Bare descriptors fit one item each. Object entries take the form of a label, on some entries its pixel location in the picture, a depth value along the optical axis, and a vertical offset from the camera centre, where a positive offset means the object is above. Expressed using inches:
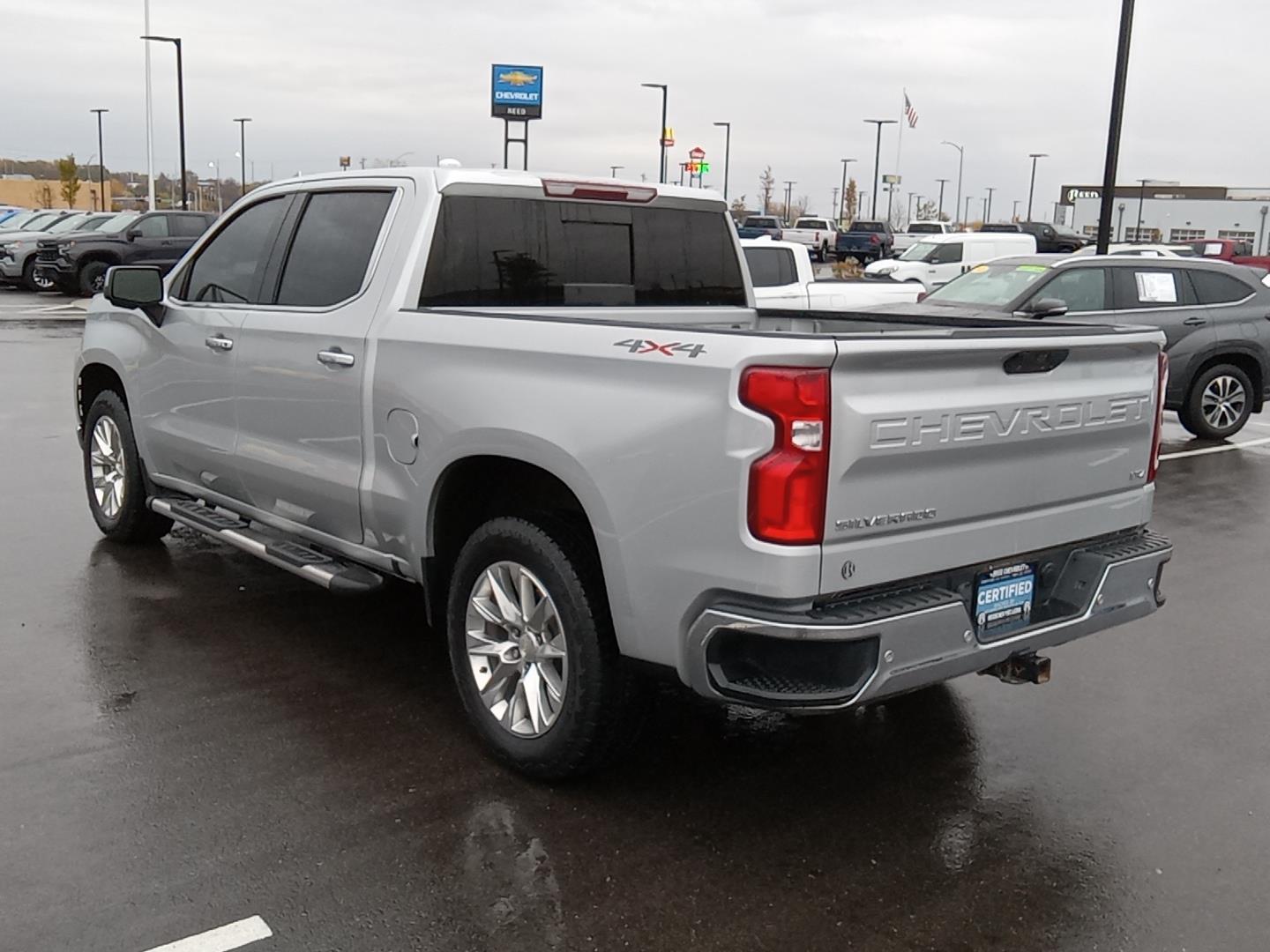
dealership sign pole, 2215.8 +264.7
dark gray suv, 467.5 -17.3
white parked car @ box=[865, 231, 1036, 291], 1083.9 +5.9
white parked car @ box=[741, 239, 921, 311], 609.3 -13.9
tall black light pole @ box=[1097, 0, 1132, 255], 652.1 +85.1
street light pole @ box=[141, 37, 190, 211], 1707.7 +179.8
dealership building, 3560.5 +149.5
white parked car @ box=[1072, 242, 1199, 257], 940.0 +14.4
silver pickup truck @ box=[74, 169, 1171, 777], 129.6 -25.3
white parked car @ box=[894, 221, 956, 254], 1911.9 +45.1
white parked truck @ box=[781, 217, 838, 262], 2003.0 +28.3
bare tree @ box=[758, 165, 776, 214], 3836.1 +204.6
